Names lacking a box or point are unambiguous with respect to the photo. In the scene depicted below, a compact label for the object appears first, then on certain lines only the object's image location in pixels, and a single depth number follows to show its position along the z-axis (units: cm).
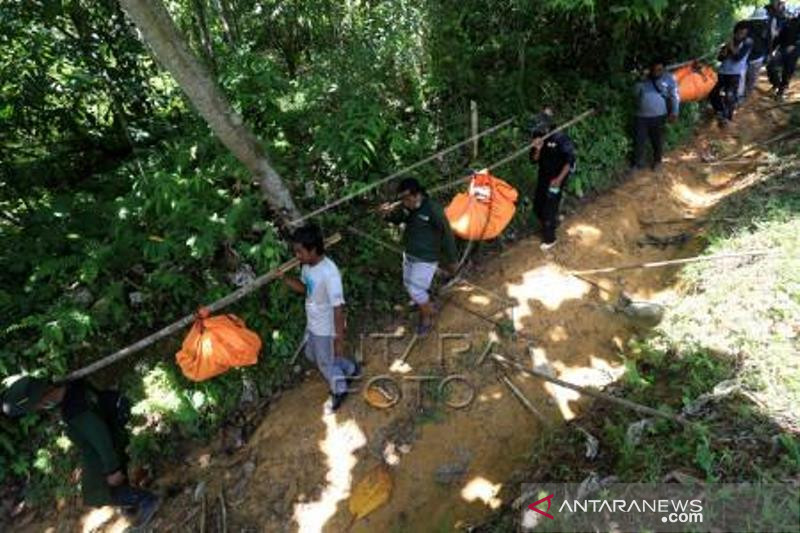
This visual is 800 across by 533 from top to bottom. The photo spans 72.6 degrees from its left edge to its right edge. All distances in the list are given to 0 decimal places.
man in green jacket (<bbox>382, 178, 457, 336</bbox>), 525
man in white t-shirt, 456
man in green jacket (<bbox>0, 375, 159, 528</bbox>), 408
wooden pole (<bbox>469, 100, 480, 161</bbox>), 717
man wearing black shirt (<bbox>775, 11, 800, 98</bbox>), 954
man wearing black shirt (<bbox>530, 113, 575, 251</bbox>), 647
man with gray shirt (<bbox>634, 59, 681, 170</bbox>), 796
